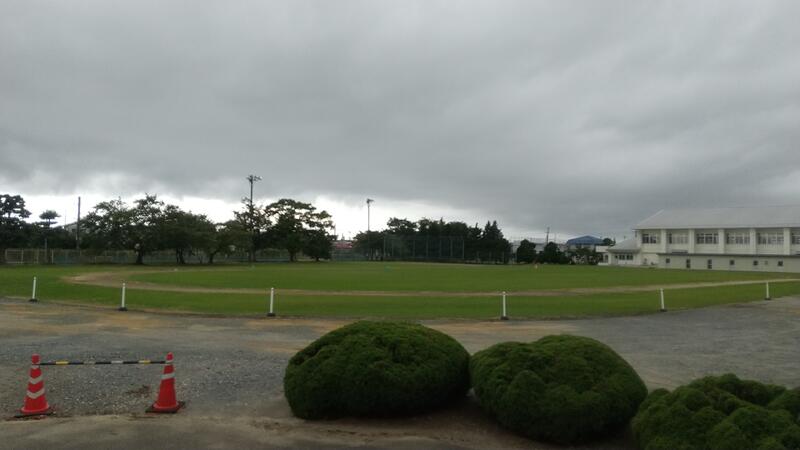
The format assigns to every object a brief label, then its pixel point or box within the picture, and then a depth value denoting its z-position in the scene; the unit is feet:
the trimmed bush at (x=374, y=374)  21.43
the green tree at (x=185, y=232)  247.70
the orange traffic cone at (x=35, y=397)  24.04
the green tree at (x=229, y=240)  267.96
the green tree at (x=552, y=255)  383.24
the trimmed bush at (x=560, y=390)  19.22
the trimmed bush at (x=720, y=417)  15.07
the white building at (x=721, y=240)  277.68
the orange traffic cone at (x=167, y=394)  24.40
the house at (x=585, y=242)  555.36
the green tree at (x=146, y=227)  246.27
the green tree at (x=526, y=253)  402.11
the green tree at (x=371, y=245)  426.51
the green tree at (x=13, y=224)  232.88
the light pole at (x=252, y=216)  326.92
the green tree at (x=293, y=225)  335.47
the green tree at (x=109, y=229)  244.42
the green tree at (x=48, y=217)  293.84
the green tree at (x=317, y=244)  342.21
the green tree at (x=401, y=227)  462.60
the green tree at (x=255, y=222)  334.44
